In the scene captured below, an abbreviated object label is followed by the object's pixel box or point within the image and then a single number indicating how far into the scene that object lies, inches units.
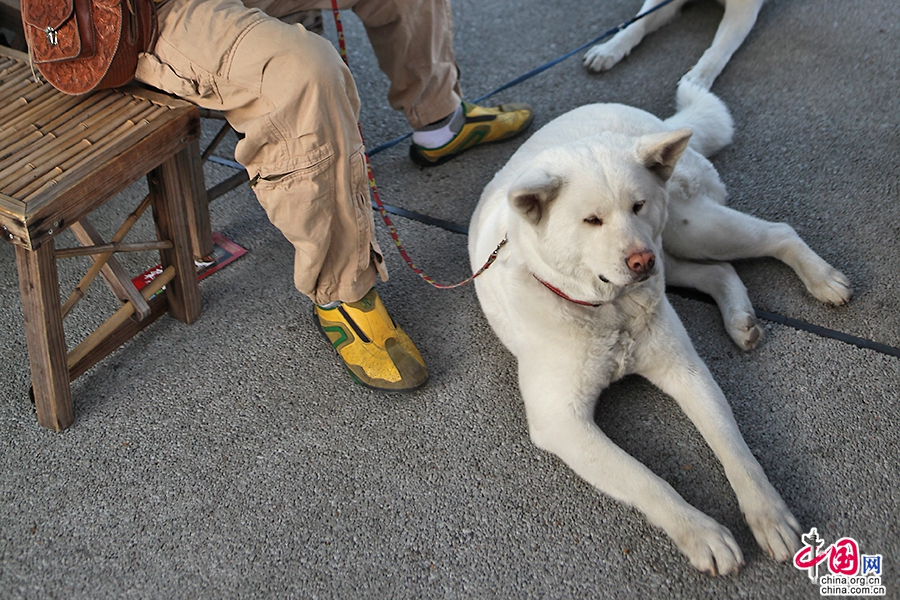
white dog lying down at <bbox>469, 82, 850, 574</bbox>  61.4
